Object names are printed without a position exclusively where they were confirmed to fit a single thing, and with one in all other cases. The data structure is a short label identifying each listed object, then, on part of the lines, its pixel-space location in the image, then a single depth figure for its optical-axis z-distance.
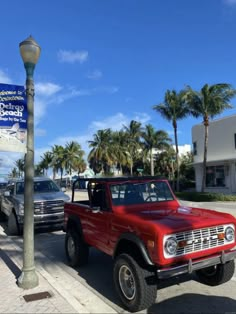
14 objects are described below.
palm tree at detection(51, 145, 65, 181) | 58.80
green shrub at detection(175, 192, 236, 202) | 16.90
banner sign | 4.18
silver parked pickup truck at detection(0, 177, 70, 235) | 7.92
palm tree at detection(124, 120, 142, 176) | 42.91
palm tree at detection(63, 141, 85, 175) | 58.63
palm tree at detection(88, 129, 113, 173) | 45.57
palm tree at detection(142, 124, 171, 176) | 36.34
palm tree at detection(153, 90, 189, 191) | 24.69
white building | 21.54
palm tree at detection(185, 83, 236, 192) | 20.35
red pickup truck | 3.29
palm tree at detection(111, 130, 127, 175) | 44.03
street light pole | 4.15
